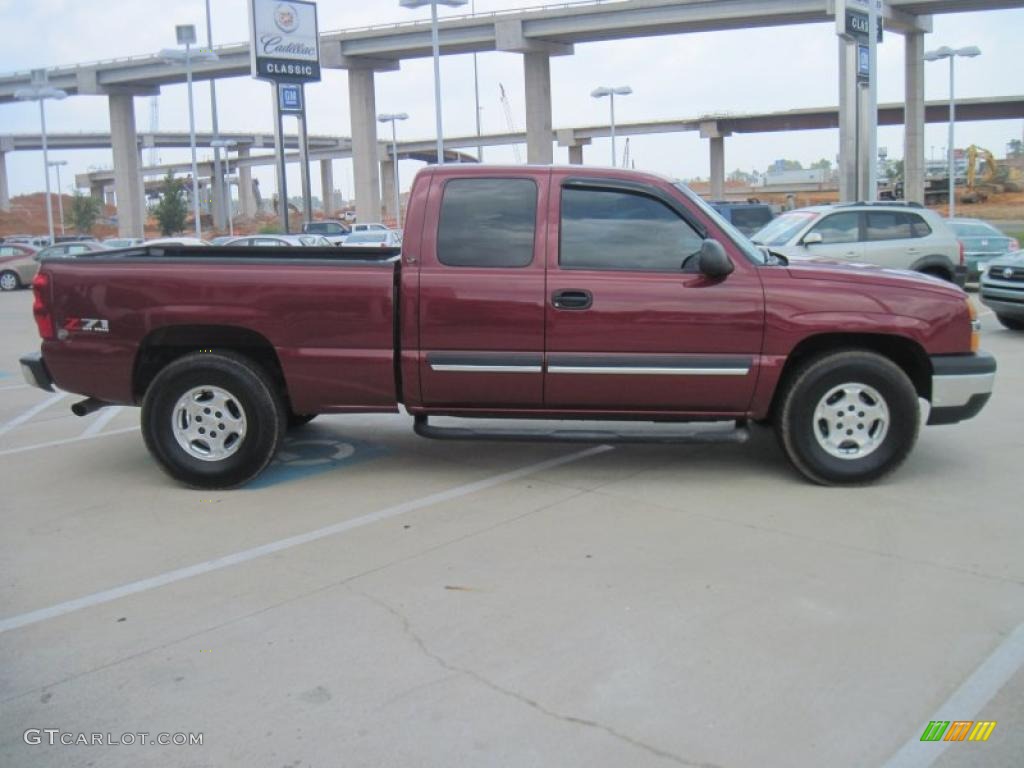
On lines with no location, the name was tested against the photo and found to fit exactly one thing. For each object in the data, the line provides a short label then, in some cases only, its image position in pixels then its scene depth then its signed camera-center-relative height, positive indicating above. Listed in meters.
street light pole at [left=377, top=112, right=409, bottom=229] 55.66 +7.80
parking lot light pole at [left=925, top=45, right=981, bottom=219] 35.72 +6.56
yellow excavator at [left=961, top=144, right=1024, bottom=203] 73.62 +4.19
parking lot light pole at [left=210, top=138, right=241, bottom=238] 53.42 +6.25
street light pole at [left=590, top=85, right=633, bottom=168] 45.84 +7.15
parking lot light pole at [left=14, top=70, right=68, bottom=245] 46.19 +8.25
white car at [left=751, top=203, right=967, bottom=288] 14.11 +0.05
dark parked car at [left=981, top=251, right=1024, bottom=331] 13.43 -0.72
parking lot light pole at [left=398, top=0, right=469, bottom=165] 26.98 +6.71
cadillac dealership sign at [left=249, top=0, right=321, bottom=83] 37.50 +8.33
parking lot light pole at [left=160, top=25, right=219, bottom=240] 38.66 +8.29
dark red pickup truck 6.15 -0.49
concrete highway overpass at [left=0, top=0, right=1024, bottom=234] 45.56 +10.63
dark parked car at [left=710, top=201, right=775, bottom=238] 24.55 +0.70
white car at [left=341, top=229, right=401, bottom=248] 32.99 +0.71
